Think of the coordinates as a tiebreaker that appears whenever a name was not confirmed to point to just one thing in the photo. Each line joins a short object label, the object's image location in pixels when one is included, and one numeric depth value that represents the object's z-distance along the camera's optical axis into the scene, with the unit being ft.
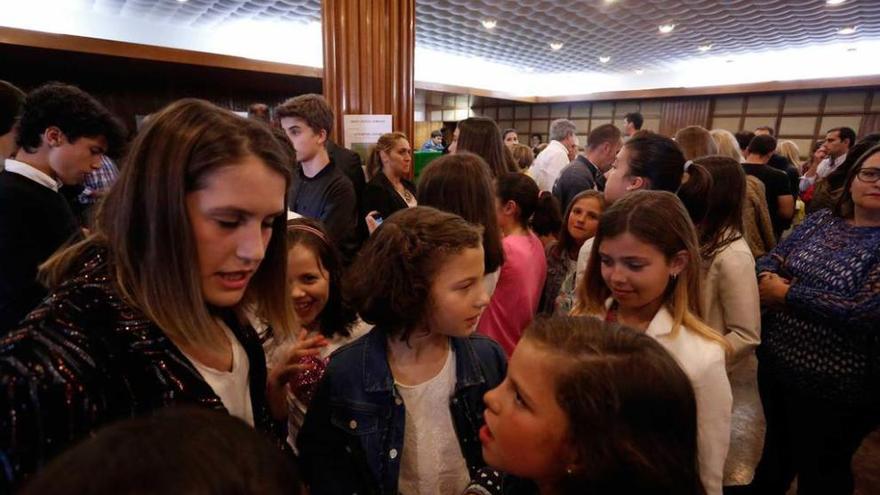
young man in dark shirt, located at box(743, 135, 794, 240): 10.50
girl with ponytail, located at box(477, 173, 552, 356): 6.32
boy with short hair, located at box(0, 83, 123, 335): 5.13
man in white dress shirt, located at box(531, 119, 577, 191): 12.95
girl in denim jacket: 3.53
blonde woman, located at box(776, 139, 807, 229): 17.21
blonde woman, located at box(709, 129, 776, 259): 8.61
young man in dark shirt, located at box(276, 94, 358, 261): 7.89
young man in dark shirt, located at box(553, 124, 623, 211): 10.14
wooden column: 11.73
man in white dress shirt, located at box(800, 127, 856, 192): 14.58
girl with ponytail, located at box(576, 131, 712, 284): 6.00
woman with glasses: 4.79
